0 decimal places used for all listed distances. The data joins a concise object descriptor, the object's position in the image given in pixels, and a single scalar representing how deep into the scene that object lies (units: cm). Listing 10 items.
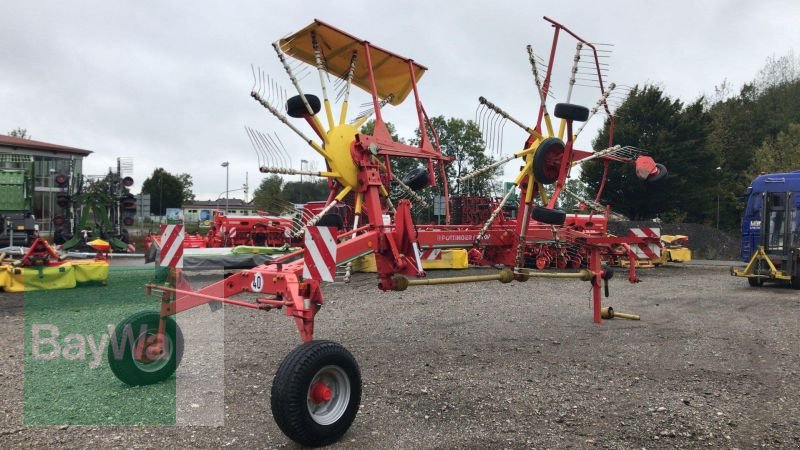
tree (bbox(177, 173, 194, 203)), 7939
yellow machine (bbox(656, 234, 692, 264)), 2308
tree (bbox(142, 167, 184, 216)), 7081
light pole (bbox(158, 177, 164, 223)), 6369
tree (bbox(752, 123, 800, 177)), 3484
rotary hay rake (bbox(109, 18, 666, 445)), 411
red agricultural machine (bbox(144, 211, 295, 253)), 1902
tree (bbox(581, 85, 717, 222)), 3147
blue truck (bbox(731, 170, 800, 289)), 1456
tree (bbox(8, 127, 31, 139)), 6375
